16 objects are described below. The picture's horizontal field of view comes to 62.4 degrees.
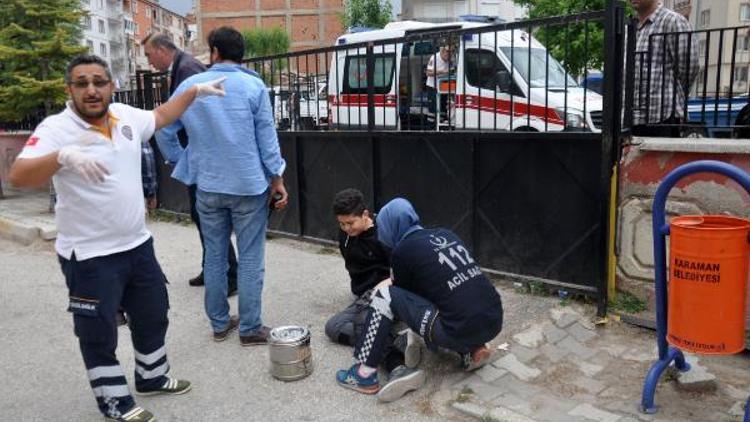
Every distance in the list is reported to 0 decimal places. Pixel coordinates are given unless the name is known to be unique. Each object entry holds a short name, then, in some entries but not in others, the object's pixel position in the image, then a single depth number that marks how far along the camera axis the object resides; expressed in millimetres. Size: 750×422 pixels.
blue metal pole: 2949
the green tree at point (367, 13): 33750
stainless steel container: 3529
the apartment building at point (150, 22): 78688
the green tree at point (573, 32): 12227
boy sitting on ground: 3645
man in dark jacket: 4840
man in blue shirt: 3711
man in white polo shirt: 2791
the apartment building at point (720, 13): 35806
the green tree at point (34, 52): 10266
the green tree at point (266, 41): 50312
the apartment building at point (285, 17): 57219
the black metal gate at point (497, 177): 4258
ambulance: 5398
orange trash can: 2725
